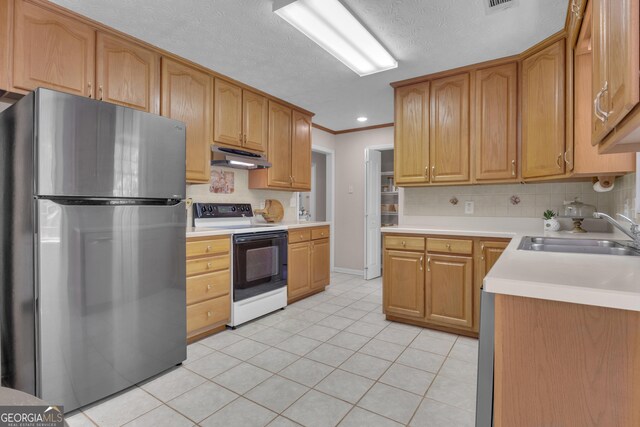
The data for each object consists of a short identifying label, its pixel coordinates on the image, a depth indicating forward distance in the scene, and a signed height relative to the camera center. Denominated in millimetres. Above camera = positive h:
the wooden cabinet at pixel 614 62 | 759 +417
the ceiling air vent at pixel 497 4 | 1953 +1279
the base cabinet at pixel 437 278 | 2709 -599
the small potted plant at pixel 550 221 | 2693 -76
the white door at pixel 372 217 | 4875 -77
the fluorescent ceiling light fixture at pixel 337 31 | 2006 +1278
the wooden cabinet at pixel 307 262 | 3648 -611
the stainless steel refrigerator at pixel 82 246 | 1627 -191
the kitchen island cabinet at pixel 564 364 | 896 -449
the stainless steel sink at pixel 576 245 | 1739 -200
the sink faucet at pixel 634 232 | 1503 -94
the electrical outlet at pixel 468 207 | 3314 +52
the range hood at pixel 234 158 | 3066 +539
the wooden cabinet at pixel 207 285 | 2566 -621
